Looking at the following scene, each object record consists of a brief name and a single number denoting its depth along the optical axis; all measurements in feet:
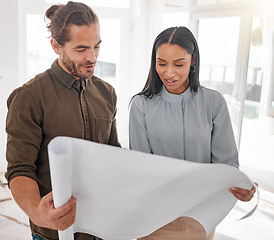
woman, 3.72
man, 2.81
